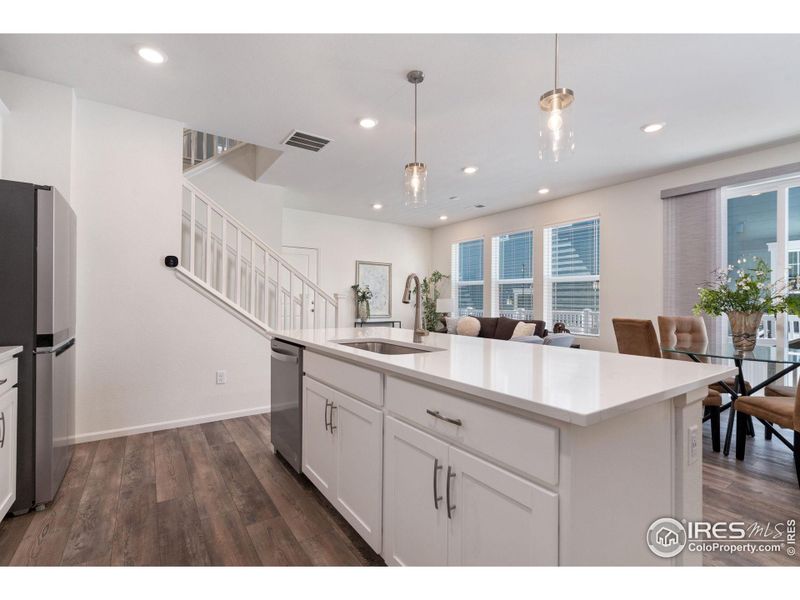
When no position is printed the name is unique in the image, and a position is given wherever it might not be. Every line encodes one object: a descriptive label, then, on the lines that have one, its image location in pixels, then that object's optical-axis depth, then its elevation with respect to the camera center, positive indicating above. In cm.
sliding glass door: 373 +76
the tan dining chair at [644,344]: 279 -34
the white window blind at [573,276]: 541 +37
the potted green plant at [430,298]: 767 +3
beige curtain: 410 +61
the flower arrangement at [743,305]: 276 -3
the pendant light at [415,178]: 264 +85
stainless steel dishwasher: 230 -66
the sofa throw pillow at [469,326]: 636 -45
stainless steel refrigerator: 190 -8
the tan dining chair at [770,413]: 220 -68
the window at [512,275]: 637 +43
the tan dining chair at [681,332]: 350 -29
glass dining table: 239 -36
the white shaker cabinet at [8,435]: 173 -65
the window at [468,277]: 739 +46
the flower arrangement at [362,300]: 719 -3
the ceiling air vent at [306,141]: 364 +156
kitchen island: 93 -46
